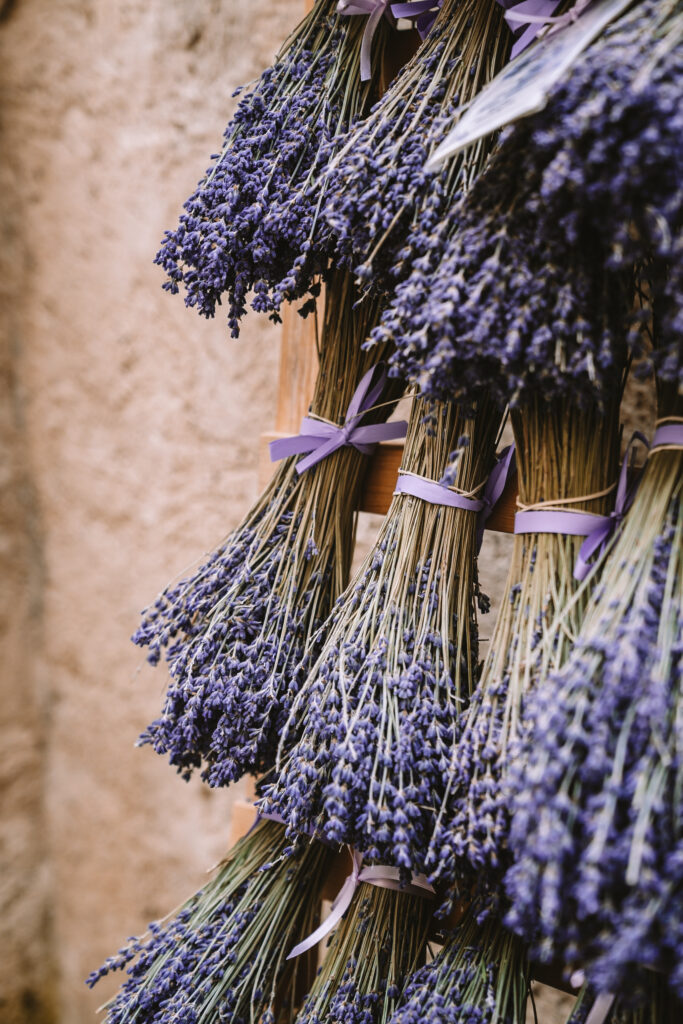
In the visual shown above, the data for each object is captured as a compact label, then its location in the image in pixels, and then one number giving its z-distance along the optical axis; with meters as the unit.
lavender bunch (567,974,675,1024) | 0.68
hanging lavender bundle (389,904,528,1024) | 0.73
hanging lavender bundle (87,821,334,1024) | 0.92
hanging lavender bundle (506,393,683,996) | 0.54
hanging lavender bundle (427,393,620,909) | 0.69
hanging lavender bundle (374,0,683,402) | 0.55
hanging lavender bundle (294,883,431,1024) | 0.84
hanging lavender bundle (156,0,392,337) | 0.86
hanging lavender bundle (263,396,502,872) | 0.73
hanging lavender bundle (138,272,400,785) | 0.91
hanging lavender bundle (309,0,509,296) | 0.73
